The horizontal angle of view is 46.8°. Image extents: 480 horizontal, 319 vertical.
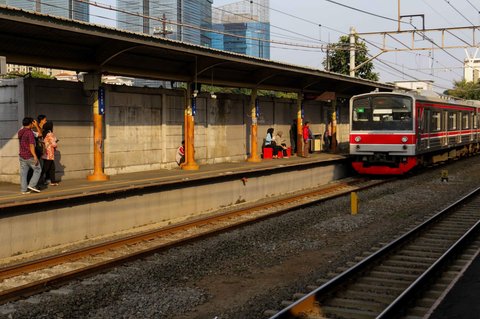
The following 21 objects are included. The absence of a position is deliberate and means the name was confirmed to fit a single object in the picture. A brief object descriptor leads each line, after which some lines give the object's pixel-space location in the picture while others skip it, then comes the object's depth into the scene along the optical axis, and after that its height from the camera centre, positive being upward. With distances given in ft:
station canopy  34.22 +6.87
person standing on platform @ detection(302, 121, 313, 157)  74.28 +0.34
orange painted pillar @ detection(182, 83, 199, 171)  54.49 +0.55
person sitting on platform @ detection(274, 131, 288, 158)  75.23 -0.47
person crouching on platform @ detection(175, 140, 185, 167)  56.90 -1.58
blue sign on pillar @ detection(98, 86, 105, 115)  43.91 +3.11
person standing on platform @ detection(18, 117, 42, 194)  35.24 -0.92
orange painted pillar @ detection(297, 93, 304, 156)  74.02 +1.57
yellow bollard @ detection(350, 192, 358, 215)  42.73 -4.90
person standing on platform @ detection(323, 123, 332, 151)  90.89 +0.25
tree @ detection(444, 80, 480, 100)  259.00 +22.96
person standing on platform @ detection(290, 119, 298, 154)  79.00 +0.65
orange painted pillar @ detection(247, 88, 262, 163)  65.72 +1.14
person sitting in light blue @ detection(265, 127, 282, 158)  71.81 -0.45
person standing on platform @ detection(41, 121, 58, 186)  39.19 -0.73
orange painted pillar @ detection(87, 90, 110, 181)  43.81 -0.26
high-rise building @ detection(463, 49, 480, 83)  388.78 +46.64
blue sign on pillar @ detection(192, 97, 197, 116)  54.70 +3.47
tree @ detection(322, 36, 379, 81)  130.62 +18.96
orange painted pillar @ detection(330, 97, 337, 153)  86.74 +2.06
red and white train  64.59 +1.04
